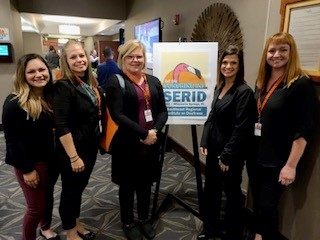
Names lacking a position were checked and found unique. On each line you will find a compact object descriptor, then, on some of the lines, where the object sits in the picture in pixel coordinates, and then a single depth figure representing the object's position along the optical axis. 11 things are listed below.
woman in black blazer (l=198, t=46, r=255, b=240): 1.67
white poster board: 2.08
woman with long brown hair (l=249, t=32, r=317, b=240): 1.46
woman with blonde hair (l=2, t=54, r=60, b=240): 1.52
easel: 2.18
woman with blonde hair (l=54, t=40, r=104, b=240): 1.62
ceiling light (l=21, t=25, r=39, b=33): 9.79
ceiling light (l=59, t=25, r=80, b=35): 9.95
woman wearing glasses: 1.78
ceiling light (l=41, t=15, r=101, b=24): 8.46
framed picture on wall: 1.53
